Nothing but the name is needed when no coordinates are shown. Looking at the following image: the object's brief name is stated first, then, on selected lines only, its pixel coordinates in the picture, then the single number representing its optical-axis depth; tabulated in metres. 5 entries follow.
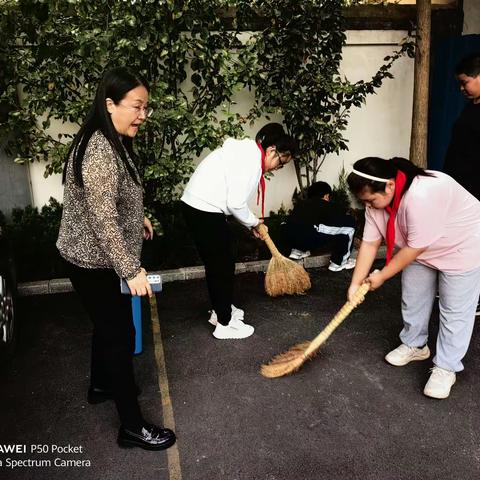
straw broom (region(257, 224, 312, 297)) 4.66
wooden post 5.85
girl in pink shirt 2.76
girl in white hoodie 3.46
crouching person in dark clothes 5.33
